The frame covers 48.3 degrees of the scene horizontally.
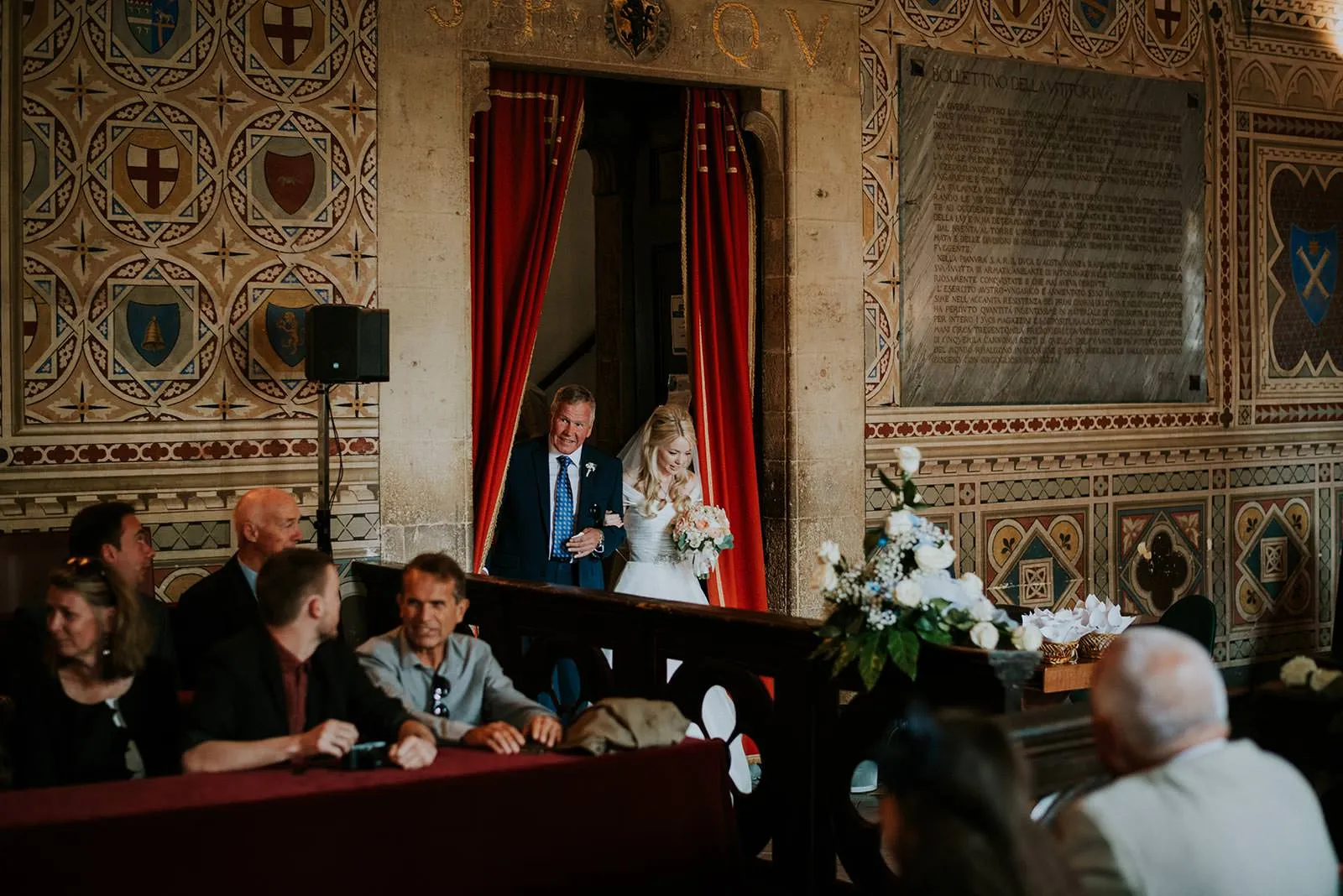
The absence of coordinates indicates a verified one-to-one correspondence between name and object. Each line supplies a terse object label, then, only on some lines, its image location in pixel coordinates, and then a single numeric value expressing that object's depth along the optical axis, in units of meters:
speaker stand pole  6.07
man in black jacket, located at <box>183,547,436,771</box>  3.49
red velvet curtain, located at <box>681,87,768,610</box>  7.56
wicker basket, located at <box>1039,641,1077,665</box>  5.45
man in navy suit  6.66
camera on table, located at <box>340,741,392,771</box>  3.44
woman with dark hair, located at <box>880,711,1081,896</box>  1.92
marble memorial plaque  8.09
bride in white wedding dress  7.01
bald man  4.94
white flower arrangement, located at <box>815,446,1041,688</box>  4.16
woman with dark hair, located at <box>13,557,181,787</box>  3.57
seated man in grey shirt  4.13
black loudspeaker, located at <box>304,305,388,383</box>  5.86
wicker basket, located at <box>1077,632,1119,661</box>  5.51
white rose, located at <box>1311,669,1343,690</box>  3.32
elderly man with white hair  2.26
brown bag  3.69
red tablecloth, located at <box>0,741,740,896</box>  2.98
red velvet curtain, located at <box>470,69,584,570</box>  6.93
